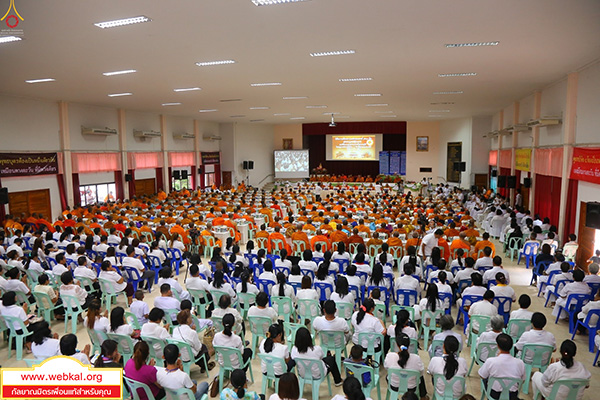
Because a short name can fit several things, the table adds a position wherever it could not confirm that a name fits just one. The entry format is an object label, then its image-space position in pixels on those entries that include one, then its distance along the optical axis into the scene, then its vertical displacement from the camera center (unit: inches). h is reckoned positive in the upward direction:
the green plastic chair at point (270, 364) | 178.1 -91.8
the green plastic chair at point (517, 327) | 218.8 -92.0
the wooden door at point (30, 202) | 568.5 -61.0
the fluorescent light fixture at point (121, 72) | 397.1 +89.9
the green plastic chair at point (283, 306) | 250.1 -91.8
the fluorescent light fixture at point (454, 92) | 583.8 +99.0
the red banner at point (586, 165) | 355.9 -4.6
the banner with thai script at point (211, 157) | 1081.4 +10.0
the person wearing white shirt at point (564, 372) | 160.4 -85.7
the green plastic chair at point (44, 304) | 262.2 -94.6
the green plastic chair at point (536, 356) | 189.9 -94.0
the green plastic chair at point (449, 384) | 163.3 -92.3
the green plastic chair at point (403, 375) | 167.6 -90.7
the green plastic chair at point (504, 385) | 167.0 -94.4
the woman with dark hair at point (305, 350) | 175.6 -83.7
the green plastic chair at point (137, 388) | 162.2 -93.1
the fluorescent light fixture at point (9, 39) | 271.7 +84.0
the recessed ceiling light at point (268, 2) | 214.4 +85.3
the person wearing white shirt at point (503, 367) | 166.9 -86.7
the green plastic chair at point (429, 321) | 234.4 -95.0
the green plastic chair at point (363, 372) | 168.7 -90.7
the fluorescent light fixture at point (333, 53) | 334.6 +91.1
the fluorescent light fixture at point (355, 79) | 468.2 +94.9
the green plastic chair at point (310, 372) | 176.4 -94.5
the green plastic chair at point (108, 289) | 295.6 -95.0
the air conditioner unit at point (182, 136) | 946.1 +60.4
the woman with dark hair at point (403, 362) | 167.3 -85.3
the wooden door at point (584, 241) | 377.7 -78.2
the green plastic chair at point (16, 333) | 230.8 -99.9
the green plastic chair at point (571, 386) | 159.6 -90.7
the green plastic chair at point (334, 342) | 204.3 -93.5
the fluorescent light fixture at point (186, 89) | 521.7 +94.4
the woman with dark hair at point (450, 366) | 161.9 -84.2
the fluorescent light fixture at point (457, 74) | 436.1 +94.6
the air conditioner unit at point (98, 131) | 678.5 +51.5
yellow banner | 596.4 +1.4
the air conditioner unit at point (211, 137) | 1090.0 +64.3
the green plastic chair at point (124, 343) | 198.7 -91.0
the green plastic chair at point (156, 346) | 196.9 -92.1
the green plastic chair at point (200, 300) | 268.2 -94.6
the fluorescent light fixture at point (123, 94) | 559.5 +94.3
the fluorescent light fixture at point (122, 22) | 242.2 +85.7
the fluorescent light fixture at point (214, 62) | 367.9 +91.1
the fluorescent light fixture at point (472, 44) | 309.6 +90.4
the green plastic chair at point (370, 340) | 202.4 -91.6
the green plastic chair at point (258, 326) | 223.9 -93.3
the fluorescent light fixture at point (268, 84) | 491.9 +95.0
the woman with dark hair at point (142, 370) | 162.6 -85.2
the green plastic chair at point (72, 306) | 263.4 -97.9
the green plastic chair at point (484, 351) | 194.1 -93.9
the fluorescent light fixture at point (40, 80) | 440.1 +89.7
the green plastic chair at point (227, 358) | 187.9 -93.9
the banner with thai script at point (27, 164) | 546.9 -4.1
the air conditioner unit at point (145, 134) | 811.1 +55.7
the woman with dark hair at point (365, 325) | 204.4 -84.3
